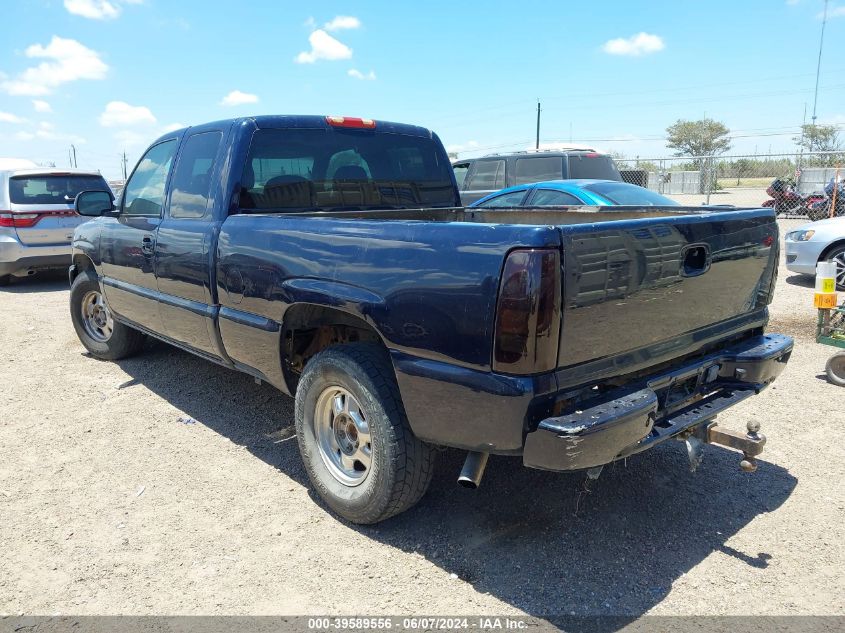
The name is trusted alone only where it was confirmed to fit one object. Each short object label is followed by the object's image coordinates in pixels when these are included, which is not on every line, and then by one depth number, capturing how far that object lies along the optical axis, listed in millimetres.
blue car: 7723
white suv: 9859
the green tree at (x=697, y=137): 53116
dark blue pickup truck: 2387
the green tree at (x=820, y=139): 43875
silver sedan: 8645
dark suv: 11305
